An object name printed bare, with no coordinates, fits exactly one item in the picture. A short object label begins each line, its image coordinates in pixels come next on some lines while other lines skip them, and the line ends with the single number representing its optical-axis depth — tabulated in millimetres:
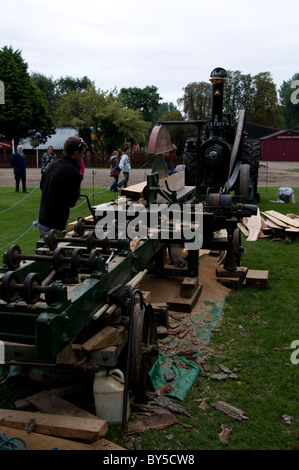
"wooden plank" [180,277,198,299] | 5863
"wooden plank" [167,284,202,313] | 5645
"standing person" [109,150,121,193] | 15617
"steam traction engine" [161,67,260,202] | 10367
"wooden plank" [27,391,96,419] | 3238
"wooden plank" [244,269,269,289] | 6594
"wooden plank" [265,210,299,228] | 10117
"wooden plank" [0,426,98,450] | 2953
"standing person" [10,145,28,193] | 15614
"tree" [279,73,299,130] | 70131
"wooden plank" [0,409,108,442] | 2984
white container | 3328
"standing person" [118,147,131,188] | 15742
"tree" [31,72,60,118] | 64406
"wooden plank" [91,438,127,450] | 2990
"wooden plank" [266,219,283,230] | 9920
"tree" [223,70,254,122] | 51062
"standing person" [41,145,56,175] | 12723
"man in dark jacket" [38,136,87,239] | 4633
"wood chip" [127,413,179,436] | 3304
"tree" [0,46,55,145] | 35219
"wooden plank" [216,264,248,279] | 6715
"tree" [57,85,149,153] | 39156
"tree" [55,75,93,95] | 74125
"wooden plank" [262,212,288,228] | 9955
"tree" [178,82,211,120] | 47375
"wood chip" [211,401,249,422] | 3505
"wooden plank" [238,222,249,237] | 10469
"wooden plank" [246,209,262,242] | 10016
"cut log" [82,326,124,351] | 3307
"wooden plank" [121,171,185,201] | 5930
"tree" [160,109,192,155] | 41562
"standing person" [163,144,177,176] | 7784
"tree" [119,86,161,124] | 66688
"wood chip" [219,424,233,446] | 3231
